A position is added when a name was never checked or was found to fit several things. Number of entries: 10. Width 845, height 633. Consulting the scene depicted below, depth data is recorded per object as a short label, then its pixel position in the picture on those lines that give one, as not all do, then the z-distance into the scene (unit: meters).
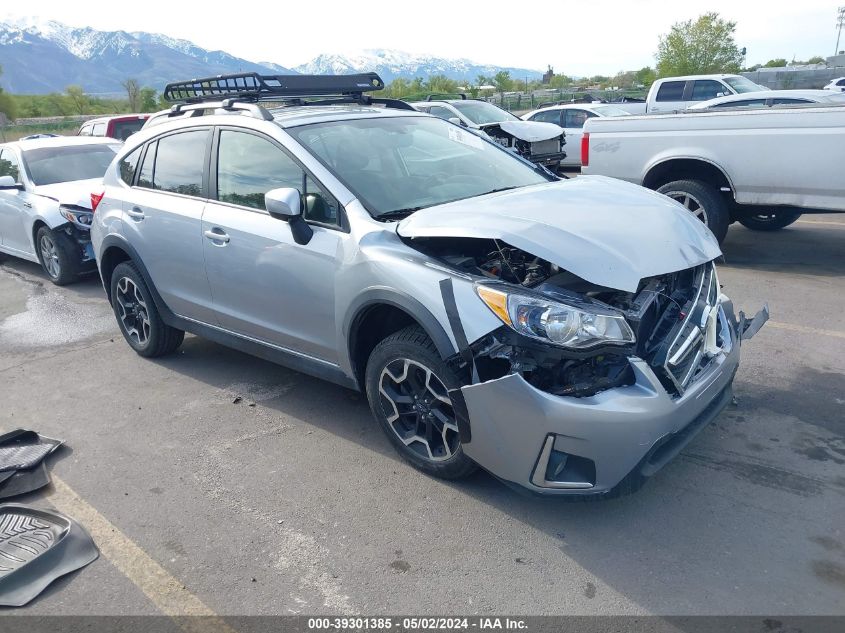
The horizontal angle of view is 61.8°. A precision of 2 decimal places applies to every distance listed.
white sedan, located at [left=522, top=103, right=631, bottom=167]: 15.23
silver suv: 3.06
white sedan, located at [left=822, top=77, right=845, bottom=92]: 28.39
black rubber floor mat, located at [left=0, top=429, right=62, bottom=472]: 4.08
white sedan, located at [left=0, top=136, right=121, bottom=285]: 8.20
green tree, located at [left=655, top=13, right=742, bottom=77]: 41.83
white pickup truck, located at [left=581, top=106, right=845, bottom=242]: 6.54
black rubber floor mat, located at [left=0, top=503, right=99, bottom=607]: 3.08
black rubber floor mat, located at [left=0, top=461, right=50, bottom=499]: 3.85
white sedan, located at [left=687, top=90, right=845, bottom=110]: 12.11
